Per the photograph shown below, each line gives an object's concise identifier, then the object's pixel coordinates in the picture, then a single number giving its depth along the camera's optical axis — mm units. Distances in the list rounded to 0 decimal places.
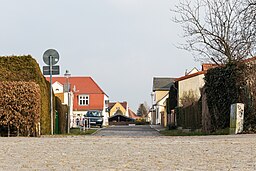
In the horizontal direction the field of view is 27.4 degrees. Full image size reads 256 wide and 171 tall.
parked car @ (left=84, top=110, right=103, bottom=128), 57844
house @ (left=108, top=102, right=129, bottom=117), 163175
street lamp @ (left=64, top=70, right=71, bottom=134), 32062
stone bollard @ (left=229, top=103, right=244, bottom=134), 20688
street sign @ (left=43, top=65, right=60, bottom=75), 22000
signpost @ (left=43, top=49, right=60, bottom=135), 22016
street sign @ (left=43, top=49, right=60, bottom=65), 22047
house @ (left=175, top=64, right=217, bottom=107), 51603
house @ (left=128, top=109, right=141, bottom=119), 173850
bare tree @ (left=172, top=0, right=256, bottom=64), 31772
